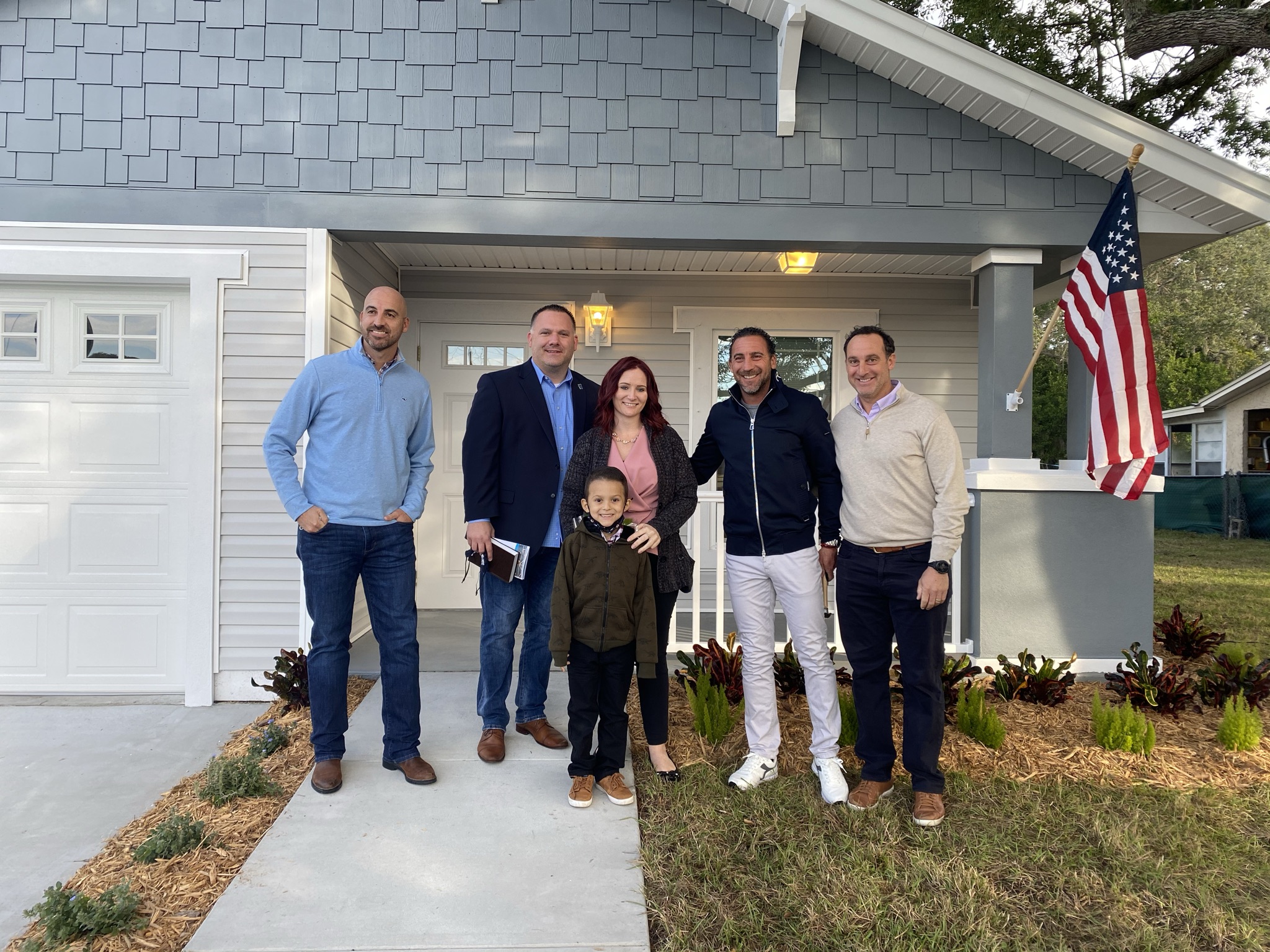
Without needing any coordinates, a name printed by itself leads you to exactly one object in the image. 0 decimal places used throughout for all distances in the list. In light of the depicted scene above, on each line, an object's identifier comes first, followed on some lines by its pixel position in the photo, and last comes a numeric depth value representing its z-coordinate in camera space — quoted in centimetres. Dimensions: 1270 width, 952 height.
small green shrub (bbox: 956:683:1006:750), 345
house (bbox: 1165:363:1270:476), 1736
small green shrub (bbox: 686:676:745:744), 344
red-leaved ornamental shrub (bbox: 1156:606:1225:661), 505
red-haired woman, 287
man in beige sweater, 276
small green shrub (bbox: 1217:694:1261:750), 353
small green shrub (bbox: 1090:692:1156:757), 346
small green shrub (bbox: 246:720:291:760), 344
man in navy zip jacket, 291
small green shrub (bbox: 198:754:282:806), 304
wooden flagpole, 411
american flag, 405
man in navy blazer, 311
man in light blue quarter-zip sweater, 295
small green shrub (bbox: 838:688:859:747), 336
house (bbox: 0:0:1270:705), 426
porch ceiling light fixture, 520
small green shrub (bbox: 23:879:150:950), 216
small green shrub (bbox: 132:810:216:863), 261
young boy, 277
